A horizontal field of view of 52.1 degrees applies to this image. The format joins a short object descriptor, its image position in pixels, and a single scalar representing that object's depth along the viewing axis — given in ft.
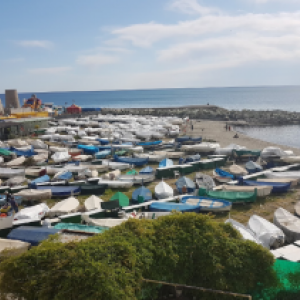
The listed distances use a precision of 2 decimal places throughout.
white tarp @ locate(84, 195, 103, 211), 51.23
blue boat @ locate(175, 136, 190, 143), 117.40
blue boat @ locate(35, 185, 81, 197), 61.62
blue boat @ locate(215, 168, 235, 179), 71.16
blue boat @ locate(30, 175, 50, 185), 66.97
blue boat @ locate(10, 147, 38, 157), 93.30
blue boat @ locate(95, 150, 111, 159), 93.54
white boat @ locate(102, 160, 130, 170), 81.76
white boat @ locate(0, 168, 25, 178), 74.54
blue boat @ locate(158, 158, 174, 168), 80.84
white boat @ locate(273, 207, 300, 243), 42.17
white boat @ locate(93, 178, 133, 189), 67.10
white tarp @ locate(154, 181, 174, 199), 58.13
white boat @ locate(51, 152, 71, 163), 87.22
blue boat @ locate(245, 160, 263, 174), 77.30
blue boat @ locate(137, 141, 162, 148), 109.28
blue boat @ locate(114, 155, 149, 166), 85.61
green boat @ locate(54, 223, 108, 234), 41.25
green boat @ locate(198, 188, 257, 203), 56.49
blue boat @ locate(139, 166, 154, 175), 73.77
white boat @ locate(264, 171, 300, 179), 69.85
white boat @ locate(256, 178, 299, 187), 65.67
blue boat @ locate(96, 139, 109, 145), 115.47
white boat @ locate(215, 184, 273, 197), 59.85
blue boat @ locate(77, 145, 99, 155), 100.32
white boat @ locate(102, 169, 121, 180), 70.74
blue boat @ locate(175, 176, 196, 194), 62.57
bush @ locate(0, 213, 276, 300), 19.17
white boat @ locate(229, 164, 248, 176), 74.14
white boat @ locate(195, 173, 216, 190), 63.77
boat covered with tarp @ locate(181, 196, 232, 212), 52.37
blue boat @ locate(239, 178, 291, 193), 62.34
